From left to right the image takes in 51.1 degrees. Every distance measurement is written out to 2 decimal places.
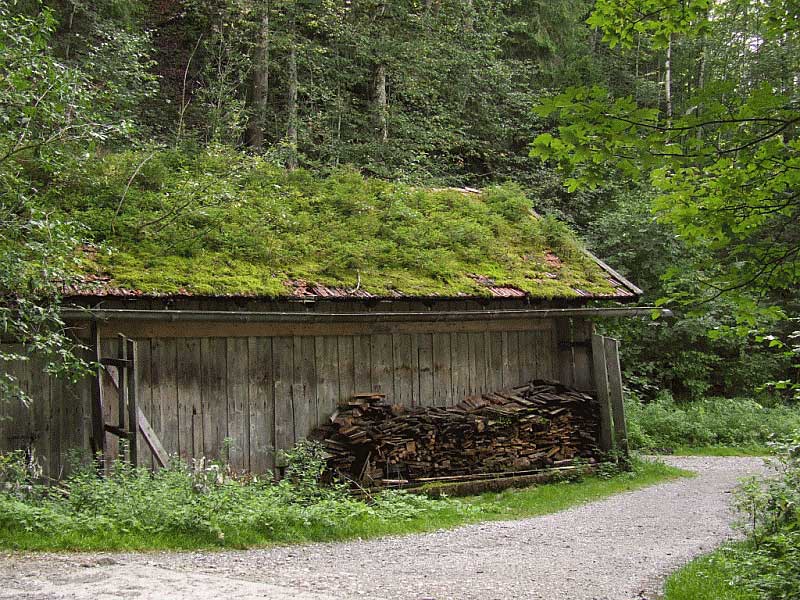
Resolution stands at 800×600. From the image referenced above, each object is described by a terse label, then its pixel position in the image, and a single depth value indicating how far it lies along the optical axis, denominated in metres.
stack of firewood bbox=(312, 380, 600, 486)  11.36
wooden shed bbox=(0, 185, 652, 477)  9.40
